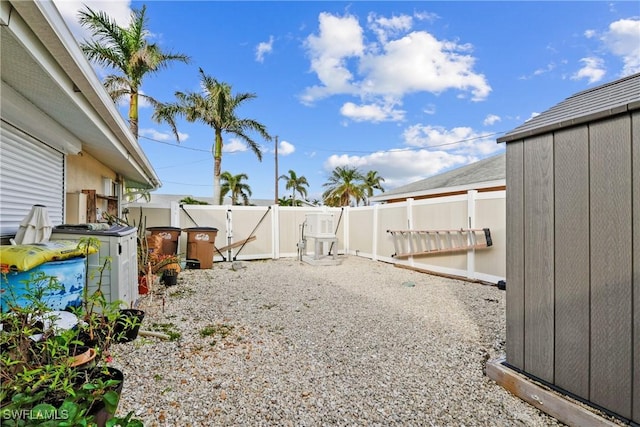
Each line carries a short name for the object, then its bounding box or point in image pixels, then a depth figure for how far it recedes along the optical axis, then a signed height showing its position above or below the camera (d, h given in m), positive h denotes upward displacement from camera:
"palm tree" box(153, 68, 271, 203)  12.82 +4.86
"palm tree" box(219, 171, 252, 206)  21.77 +2.39
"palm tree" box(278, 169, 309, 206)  25.38 +3.10
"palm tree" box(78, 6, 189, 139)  9.65 +5.76
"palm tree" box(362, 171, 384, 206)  24.21 +3.17
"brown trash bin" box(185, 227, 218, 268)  7.42 -0.68
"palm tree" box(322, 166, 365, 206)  22.47 +2.56
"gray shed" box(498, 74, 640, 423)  1.63 -0.17
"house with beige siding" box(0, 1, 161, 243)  1.73 +1.05
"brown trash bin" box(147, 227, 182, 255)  7.00 -0.49
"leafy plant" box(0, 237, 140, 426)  1.15 -0.75
